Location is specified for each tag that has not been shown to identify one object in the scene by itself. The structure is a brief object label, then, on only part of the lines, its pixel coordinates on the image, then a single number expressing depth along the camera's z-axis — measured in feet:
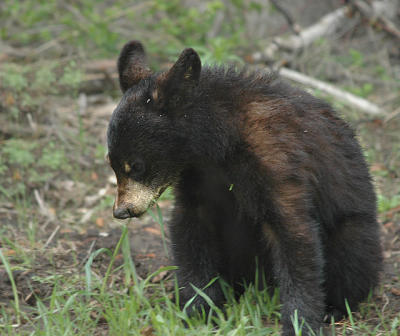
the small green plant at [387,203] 39.83
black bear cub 24.43
